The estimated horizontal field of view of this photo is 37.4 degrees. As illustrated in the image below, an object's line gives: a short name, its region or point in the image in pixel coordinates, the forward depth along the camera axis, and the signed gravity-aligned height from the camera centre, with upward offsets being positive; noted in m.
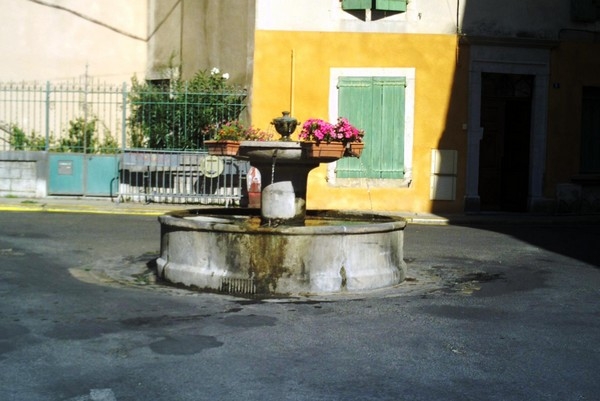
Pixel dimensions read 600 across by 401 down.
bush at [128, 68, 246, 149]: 18.70 +1.01
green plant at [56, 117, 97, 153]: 19.61 +0.38
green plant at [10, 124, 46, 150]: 19.75 +0.27
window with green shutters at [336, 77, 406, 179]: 18.48 +0.89
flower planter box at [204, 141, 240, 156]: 8.96 +0.11
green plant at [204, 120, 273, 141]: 9.16 +0.26
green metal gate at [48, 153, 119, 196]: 18.72 -0.43
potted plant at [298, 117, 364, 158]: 8.84 +0.23
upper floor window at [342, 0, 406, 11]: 18.25 +3.25
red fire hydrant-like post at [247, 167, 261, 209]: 17.81 -0.61
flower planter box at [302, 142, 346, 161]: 8.82 +0.11
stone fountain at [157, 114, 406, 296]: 8.14 -0.83
